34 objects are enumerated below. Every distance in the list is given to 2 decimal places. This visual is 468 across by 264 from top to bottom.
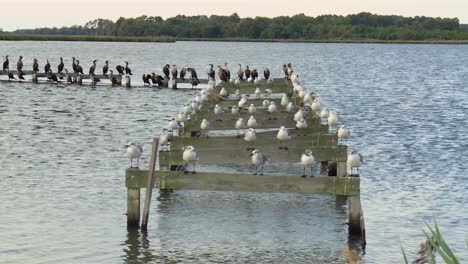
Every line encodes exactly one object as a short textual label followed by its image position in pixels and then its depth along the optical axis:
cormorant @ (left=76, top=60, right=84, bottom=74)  57.63
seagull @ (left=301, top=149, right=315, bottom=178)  17.23
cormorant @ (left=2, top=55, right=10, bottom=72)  58.39
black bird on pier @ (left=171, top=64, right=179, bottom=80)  53.80
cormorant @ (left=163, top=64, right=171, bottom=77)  55.69
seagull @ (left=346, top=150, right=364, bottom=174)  16.66
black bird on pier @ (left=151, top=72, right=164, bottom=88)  54.09
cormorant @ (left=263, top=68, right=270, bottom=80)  50.72
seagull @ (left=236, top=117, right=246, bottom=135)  22.67
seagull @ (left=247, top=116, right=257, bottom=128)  22.86
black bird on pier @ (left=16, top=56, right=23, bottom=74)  57.49
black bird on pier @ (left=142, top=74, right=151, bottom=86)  55.34
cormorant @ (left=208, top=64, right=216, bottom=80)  52.47
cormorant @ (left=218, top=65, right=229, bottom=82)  50.94
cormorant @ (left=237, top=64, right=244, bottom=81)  50.47
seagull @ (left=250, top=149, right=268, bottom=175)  17.20
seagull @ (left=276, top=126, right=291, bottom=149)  19.66
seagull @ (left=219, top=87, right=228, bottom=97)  33.66
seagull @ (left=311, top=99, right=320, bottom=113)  24.66
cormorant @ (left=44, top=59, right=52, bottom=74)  57.45
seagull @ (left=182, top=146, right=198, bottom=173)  16.97
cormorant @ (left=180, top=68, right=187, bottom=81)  53.84
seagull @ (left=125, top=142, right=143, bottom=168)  17.33
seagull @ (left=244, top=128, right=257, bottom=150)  19.64
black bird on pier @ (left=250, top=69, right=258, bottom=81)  51.94
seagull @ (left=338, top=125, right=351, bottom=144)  20.25
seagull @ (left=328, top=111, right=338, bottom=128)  22.94
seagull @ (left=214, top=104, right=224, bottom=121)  25.05
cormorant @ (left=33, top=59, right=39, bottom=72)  57.53
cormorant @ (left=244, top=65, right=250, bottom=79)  53.78
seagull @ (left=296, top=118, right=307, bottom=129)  21.86
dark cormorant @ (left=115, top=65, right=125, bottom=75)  56.68
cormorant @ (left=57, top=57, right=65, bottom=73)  58.47
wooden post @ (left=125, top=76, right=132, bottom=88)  55.38
